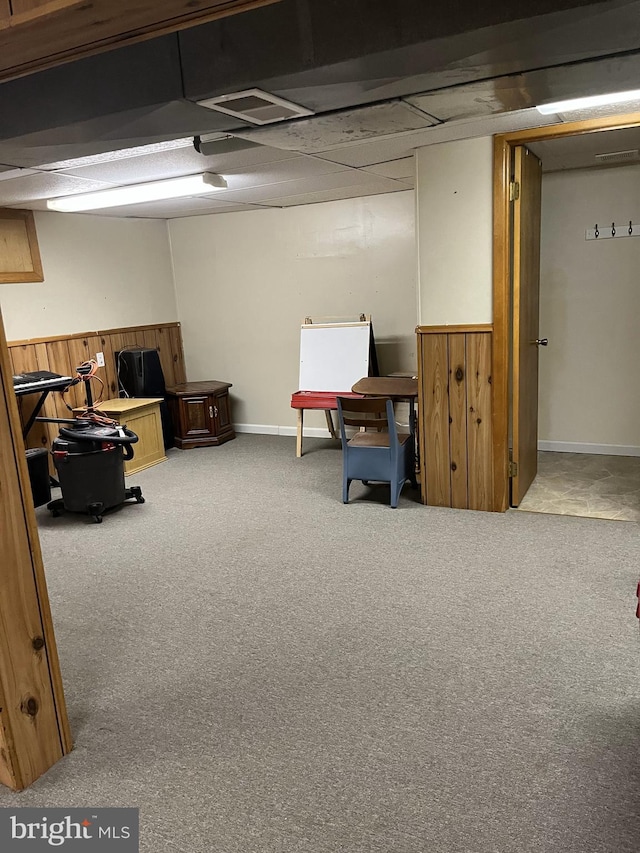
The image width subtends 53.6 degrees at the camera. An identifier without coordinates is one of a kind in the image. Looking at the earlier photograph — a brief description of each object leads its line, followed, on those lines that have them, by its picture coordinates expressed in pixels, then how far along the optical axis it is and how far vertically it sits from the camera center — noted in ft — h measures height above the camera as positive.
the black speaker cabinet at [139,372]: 18.83 -1.87
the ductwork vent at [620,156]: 13.69 +2.62
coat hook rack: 15.33 +1.07
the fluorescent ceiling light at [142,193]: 13.64 +2.60
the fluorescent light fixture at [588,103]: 8.90 +2.51
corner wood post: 6.18 -3.15
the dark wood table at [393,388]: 13.83 -2.14
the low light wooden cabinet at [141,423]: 17.12 -3.15
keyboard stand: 15.16 -2.29
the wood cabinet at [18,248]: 15.93 +1.72
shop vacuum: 13.58 -3.25
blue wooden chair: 13.28 -3.39
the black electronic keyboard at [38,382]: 14.25 -1.53
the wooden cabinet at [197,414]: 19.42 -3.30
